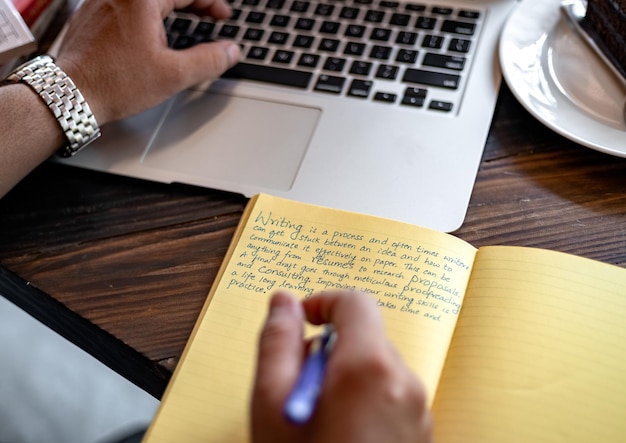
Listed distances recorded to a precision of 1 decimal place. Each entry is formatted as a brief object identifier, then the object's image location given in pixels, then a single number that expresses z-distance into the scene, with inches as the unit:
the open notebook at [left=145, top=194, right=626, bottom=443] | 18.3
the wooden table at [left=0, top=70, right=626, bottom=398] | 22.2
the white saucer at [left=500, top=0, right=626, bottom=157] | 24.0
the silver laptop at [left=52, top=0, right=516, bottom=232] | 24.2
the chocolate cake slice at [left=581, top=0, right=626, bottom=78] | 24.2
